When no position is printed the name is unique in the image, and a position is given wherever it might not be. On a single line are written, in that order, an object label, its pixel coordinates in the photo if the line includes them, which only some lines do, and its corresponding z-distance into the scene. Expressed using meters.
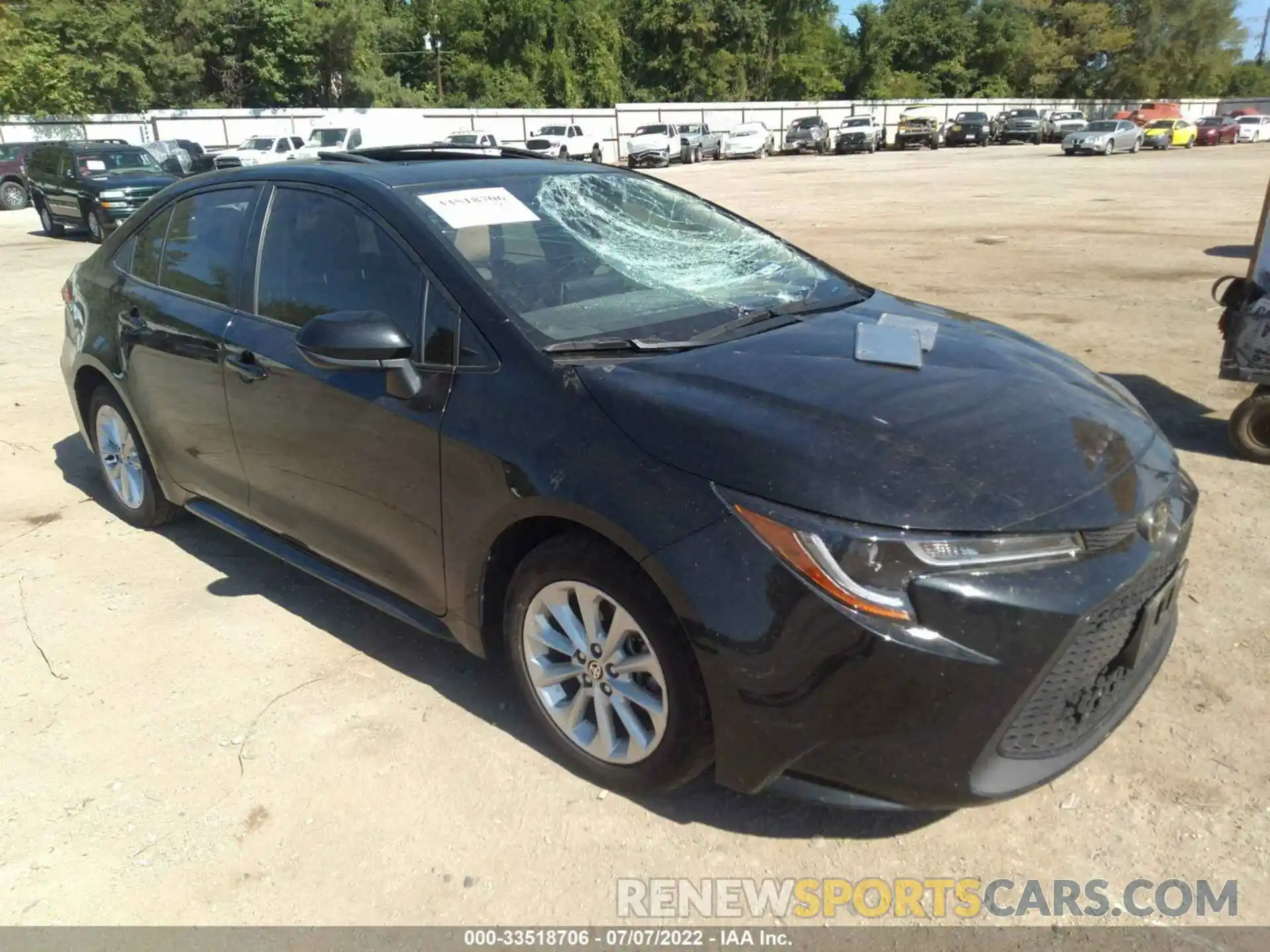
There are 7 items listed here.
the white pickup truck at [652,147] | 37.75
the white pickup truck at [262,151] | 28.73
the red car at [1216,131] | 49.44
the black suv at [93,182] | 16.38
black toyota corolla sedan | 2.12
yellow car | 44.47
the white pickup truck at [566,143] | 36.84
